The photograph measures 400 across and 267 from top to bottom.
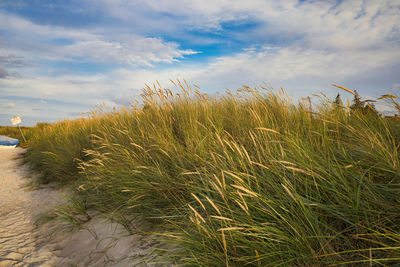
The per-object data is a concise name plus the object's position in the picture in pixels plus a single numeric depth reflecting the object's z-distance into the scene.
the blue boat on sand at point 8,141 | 10.39
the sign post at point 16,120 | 10.31
